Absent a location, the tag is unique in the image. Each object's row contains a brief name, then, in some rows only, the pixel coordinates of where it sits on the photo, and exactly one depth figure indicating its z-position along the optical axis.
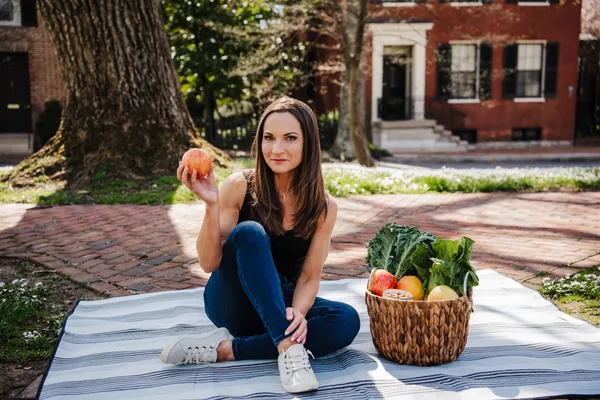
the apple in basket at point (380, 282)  2.74
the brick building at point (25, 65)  19.61
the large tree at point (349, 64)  13.37
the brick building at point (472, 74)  19.98
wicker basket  2.59
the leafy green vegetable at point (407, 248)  2.84
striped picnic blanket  2.57
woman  2.65
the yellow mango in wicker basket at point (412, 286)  2.75
